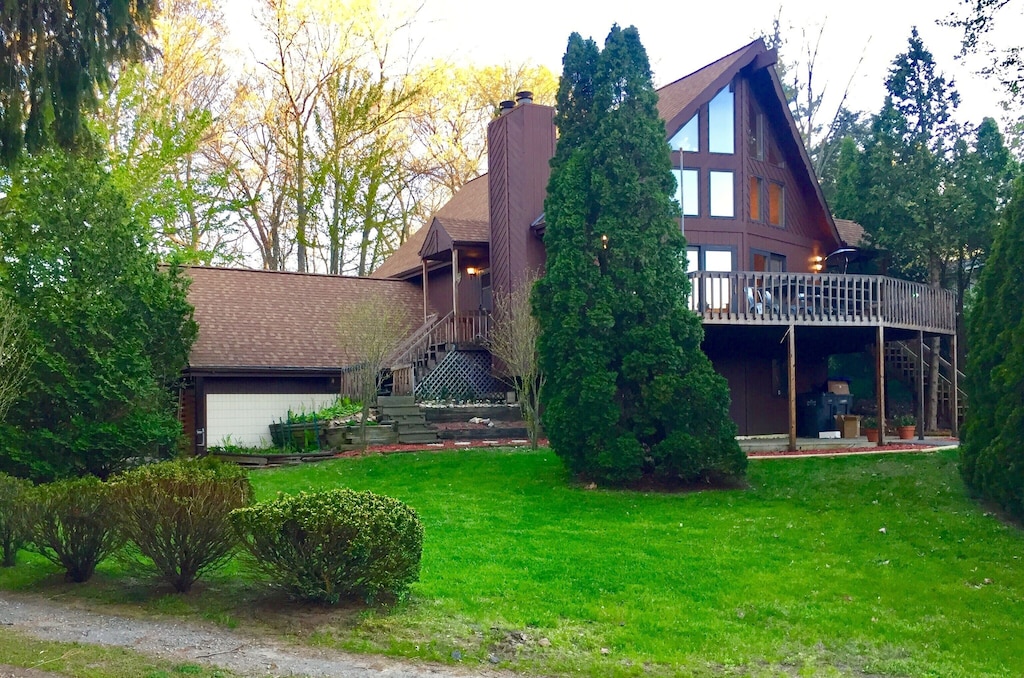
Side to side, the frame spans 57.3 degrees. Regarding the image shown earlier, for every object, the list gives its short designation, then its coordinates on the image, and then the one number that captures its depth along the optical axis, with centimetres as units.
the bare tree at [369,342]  1783
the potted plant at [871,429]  2066
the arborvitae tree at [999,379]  1045
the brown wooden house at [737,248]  1858
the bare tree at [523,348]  1694
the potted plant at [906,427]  2050
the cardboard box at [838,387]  2095
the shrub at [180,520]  788
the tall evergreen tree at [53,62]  809
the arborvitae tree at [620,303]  1339
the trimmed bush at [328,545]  737
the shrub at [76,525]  835
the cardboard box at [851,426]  1972
